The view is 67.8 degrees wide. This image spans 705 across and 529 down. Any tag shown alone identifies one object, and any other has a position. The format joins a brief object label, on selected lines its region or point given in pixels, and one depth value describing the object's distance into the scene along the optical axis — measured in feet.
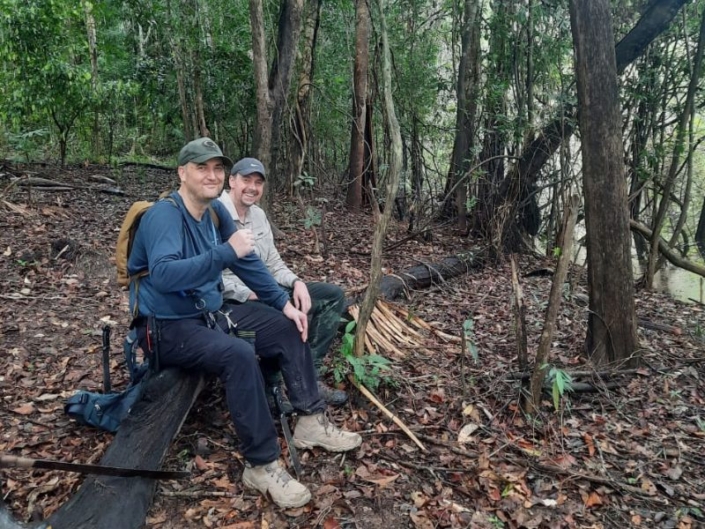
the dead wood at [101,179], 33.68
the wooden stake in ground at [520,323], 12.98
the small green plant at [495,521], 9.24
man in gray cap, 11.81
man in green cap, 9.09
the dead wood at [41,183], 28.55
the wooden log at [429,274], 20.36
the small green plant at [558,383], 11.44
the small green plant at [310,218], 24.58
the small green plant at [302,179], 24.30
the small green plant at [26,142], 30.50
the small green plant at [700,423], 12.32
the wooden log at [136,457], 8.10
